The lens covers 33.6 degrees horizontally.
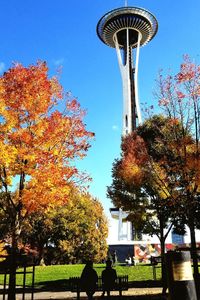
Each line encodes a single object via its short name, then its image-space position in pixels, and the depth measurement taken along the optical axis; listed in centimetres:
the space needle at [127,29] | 6250
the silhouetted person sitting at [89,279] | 1017
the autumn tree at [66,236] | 3569
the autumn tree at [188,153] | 1170
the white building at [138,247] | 3869
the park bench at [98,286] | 1133
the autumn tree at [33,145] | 1094
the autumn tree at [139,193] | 1955
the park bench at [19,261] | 932
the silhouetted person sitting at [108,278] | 1109
